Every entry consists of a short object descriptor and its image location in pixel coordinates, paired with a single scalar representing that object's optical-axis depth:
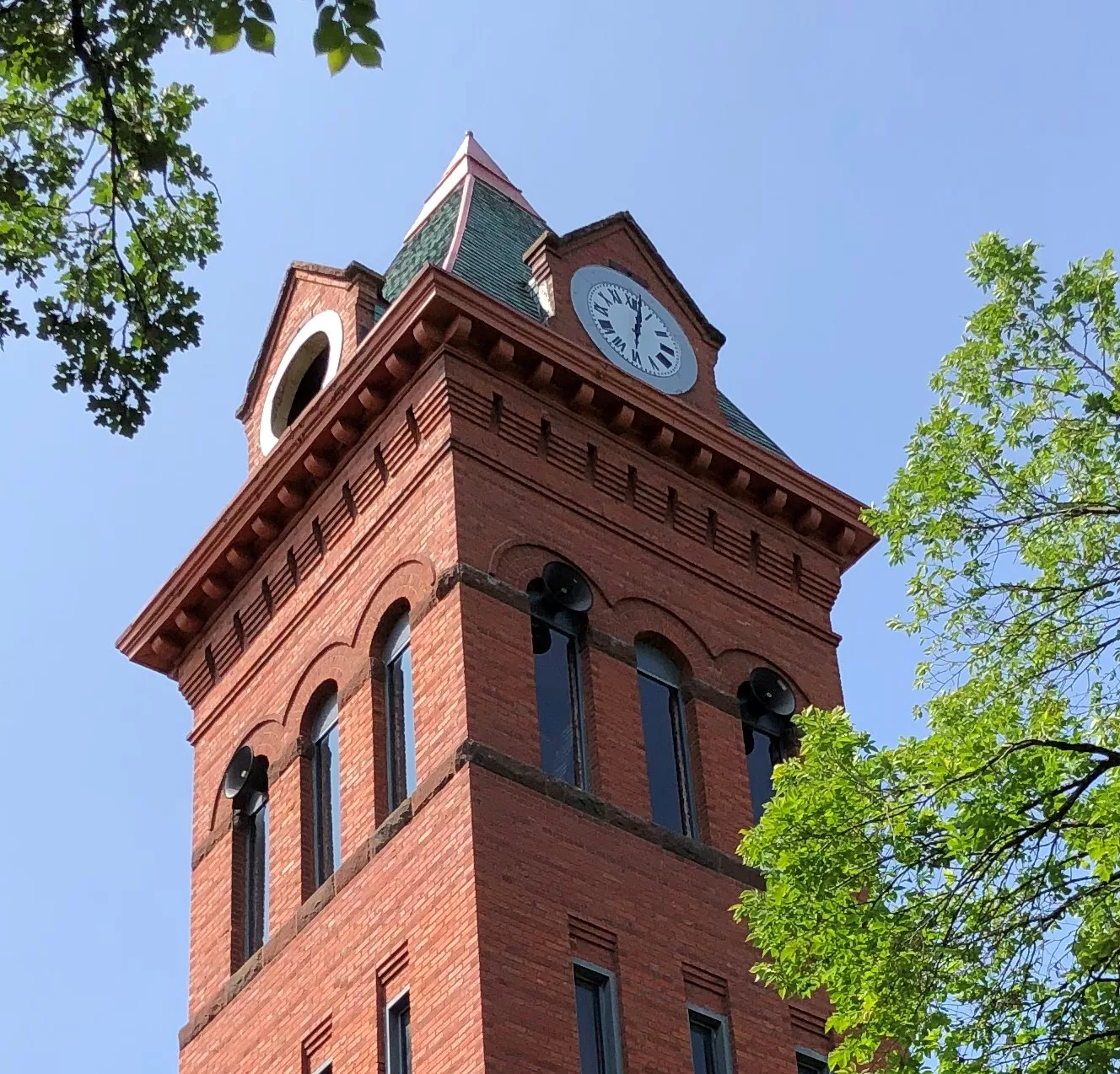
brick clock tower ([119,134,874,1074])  22.47
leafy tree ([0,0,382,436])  13.31
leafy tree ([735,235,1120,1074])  15.30
